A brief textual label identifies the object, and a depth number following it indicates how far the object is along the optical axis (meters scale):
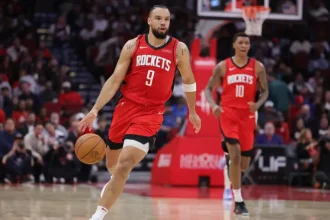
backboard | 16.80
